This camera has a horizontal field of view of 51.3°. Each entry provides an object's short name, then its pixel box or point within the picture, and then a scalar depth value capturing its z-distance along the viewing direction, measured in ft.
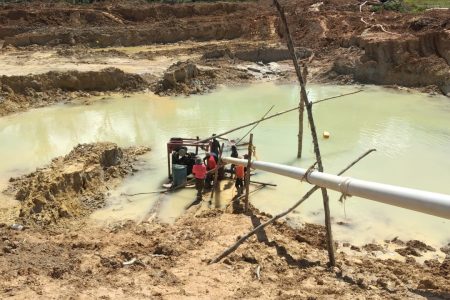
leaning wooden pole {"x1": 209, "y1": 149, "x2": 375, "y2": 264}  23.97
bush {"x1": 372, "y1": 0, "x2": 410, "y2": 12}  112.45
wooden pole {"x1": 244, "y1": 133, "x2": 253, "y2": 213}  30.98
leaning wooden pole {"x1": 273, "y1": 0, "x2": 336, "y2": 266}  23.53
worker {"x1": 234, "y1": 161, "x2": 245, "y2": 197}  37.06
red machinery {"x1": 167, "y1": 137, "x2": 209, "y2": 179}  40.31
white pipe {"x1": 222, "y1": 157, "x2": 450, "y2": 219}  15.84
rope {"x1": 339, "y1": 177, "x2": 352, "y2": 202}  20.03
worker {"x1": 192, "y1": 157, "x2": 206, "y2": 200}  36.68
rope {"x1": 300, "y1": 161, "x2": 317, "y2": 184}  23.29
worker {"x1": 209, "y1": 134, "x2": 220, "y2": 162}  40.70
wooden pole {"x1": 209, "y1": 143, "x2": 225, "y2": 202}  36.04
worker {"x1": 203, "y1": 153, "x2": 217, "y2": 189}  38.70
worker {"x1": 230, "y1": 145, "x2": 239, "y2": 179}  39.34
